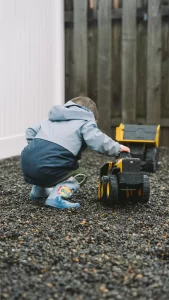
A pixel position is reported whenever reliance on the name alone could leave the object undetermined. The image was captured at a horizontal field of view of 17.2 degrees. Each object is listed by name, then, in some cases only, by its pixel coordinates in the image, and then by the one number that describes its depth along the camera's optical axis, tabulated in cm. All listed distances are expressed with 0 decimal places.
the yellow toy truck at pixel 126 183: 343
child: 350
